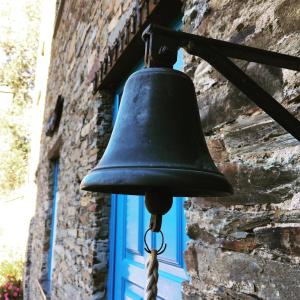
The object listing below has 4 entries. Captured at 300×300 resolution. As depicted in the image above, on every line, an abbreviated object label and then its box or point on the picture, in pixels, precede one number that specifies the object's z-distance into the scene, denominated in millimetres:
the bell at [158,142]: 758
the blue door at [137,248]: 1812
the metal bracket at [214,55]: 793
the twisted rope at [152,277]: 798
